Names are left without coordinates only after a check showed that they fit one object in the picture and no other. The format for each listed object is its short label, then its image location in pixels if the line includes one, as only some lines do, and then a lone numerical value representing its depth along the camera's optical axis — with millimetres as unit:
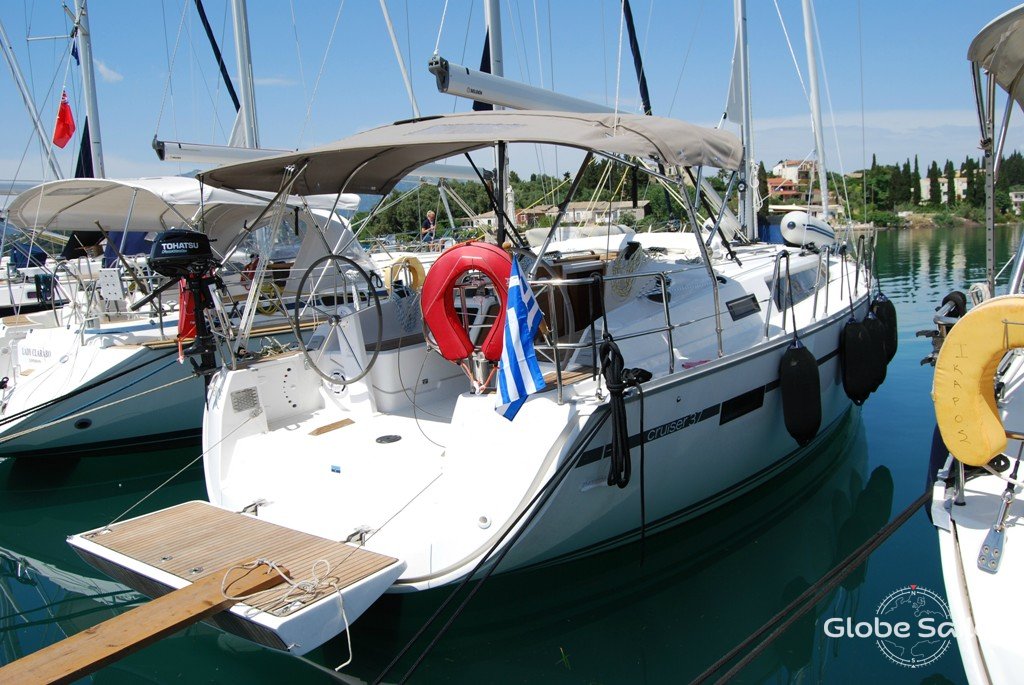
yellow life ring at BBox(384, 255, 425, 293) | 6967
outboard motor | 5891
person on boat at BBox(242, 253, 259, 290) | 11992
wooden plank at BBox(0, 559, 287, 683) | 3158
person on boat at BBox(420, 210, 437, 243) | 14901
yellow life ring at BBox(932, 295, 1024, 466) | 3297
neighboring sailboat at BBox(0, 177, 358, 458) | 8164
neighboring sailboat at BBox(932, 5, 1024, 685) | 2959
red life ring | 4801
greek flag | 4094
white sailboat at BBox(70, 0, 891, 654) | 4133
